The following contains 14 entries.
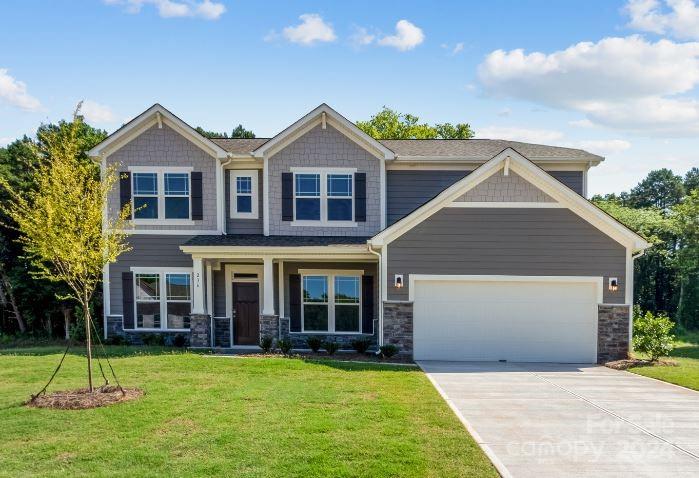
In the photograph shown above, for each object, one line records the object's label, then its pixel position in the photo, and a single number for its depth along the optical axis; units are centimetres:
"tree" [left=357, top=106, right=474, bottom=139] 3353
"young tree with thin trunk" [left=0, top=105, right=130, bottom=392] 812
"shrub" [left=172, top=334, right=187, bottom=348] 1459
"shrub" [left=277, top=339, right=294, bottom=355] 1327
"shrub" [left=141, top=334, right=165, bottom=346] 1466
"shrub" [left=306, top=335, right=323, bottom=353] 1373
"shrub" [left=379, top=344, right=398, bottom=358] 1269
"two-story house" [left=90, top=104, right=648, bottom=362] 1366
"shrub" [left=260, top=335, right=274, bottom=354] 1352
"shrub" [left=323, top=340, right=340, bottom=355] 1342
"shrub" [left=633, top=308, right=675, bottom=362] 1256
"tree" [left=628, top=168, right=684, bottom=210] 5438
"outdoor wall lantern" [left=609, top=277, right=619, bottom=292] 1255
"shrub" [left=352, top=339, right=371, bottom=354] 1360
